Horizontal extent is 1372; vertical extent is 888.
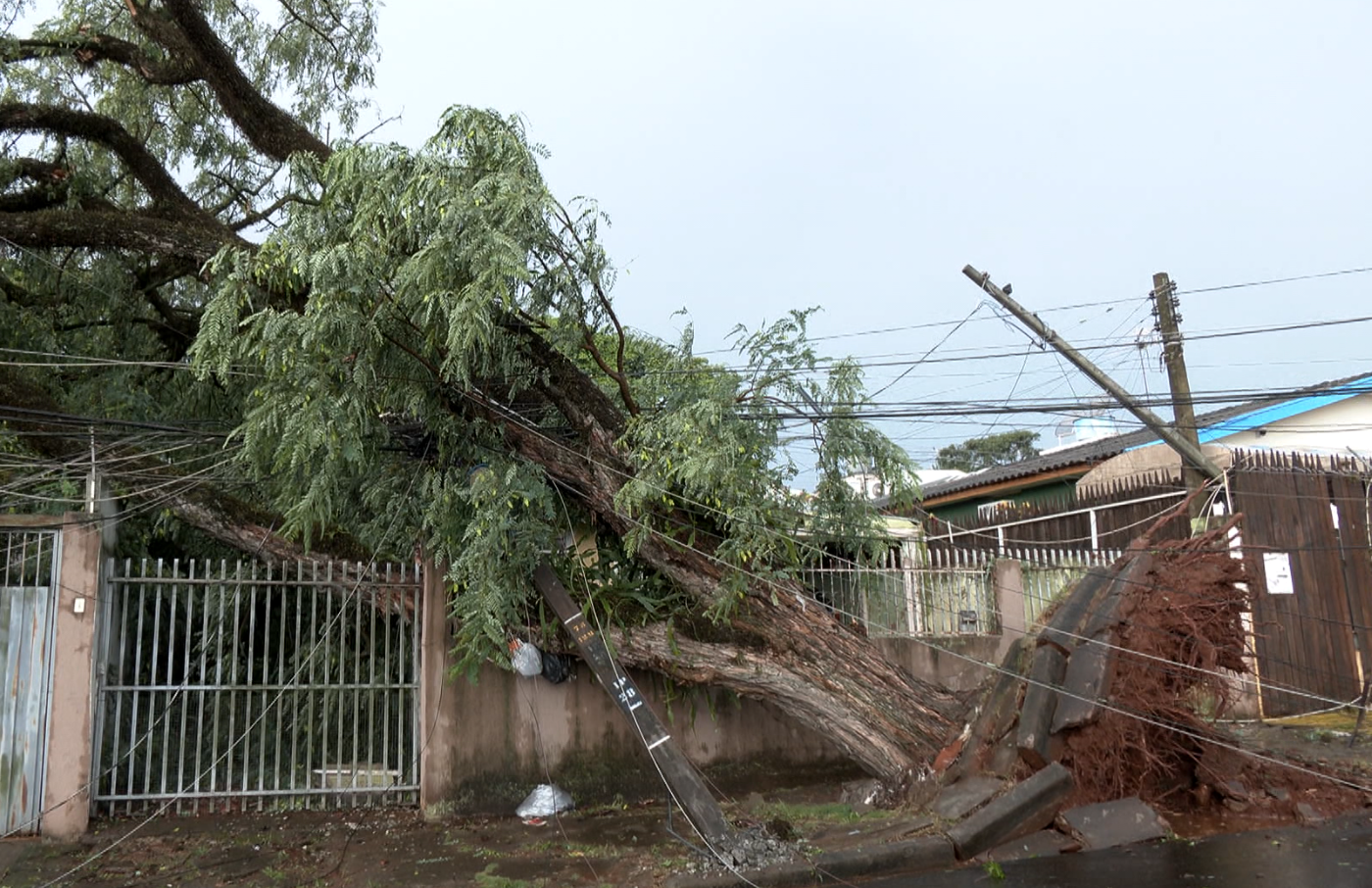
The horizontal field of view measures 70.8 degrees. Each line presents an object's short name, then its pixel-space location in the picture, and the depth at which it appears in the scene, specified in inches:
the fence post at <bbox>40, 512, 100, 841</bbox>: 286.7
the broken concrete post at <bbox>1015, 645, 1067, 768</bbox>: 287.6
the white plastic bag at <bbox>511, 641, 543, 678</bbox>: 323.3
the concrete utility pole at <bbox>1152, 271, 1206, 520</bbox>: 477.7
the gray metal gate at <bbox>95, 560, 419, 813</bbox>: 309.1
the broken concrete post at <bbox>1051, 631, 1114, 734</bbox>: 289.6
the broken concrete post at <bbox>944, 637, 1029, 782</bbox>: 299.0
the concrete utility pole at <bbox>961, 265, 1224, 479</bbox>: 439.8
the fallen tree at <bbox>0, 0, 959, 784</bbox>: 273.9
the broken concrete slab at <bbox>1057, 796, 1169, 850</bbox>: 280.7
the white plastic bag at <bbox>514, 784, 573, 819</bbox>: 323.9
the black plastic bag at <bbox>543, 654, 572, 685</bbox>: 332.2
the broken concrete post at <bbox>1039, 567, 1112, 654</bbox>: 313.4
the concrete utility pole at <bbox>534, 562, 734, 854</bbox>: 271.6
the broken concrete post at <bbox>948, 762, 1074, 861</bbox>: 268.2
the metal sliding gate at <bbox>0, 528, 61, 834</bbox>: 288.0
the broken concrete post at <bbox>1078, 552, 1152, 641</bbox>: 313.3
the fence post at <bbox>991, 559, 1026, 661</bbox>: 416.2
